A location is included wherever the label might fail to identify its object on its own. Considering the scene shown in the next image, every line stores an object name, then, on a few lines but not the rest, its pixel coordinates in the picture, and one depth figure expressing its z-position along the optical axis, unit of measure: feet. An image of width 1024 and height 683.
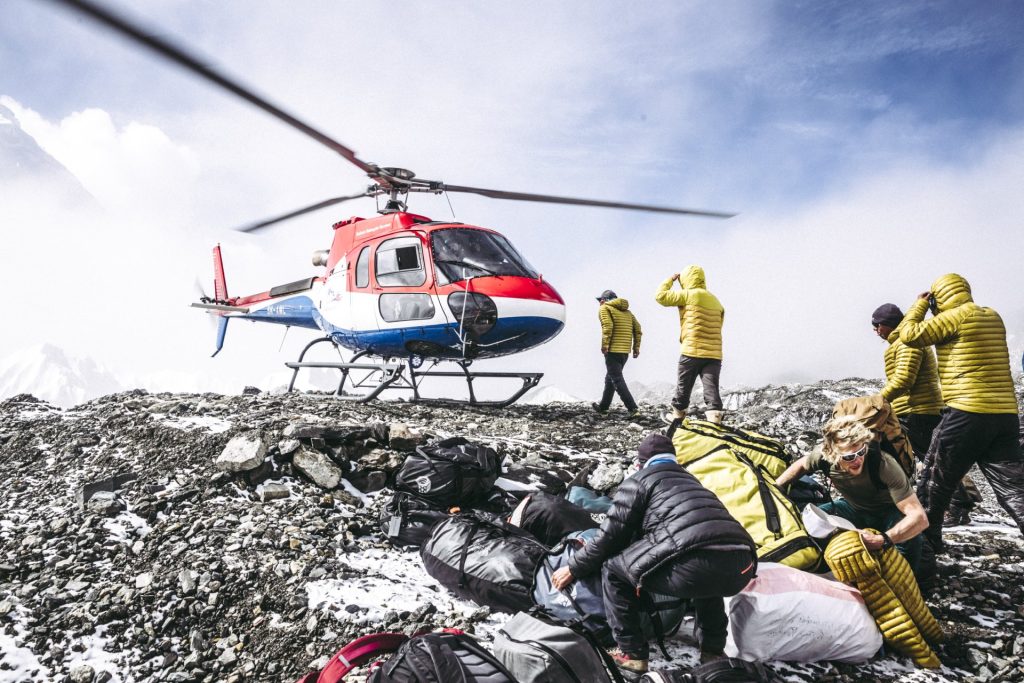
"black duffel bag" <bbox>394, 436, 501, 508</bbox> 12.52
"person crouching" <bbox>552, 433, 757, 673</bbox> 7.55
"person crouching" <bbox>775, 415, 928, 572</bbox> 9.11
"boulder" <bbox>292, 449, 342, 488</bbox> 13.17
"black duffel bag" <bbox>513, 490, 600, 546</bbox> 10.89
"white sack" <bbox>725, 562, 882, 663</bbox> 8.25
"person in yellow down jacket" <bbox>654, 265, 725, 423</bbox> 20.49
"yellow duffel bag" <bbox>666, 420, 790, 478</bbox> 11.87
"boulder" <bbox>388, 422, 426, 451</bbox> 14.90
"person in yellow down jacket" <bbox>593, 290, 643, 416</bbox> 25.58
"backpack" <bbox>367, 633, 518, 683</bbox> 5.65
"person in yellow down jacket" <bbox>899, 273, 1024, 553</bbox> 11.48
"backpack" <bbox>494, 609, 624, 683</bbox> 6.35
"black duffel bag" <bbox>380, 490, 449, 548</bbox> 11.38
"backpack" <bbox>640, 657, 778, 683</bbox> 6.55
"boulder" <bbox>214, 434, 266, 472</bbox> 13.05
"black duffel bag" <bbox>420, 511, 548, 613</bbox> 9.28
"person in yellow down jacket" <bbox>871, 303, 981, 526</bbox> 13.24
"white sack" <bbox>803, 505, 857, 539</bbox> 9.36
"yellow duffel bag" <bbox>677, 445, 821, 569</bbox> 9.32
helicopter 22.67
